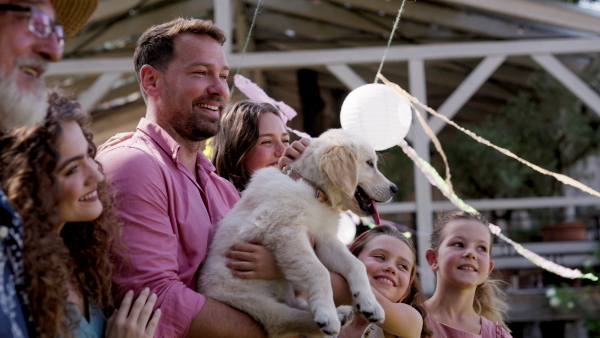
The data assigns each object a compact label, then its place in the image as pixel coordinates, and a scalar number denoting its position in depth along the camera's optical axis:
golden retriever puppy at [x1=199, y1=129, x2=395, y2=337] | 2.51
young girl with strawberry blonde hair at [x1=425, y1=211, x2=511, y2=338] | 3.68
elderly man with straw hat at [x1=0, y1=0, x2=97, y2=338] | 1.64
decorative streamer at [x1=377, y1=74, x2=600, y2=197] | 4.18
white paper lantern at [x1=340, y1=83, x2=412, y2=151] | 5.02
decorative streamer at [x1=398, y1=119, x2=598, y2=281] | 4.36
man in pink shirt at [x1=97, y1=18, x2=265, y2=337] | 2.30
